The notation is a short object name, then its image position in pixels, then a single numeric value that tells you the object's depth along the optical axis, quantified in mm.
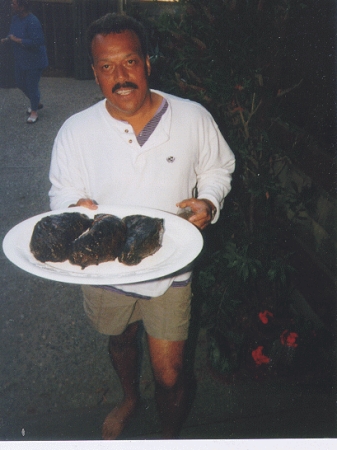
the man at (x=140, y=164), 2471
